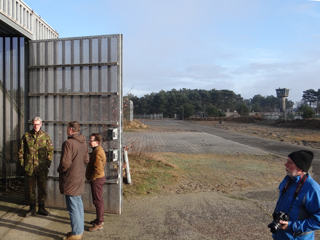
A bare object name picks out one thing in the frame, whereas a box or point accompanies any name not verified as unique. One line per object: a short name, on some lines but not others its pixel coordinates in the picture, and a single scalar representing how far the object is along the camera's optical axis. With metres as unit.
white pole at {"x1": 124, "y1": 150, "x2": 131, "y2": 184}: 6.33
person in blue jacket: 2.37
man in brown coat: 3.67
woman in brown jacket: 4.19
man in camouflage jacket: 4.59
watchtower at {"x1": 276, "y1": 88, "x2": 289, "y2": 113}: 84.39
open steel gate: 4.79
